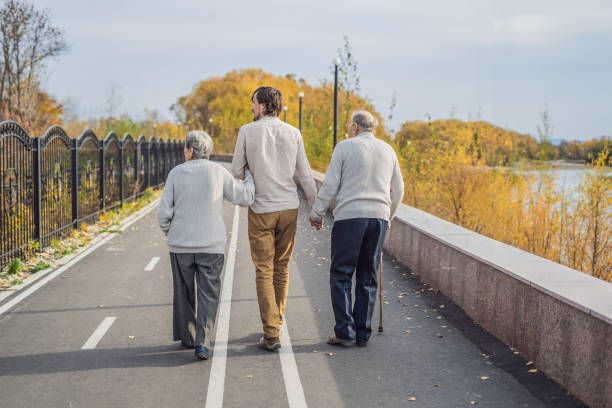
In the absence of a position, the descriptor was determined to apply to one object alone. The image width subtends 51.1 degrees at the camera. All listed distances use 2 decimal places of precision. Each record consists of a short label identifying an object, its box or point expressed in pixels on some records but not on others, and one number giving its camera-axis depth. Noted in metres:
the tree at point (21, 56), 32.75
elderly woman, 5.33
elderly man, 5.71
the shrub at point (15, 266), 8.86
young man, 5.54
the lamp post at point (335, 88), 19.72
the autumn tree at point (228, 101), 81.75
